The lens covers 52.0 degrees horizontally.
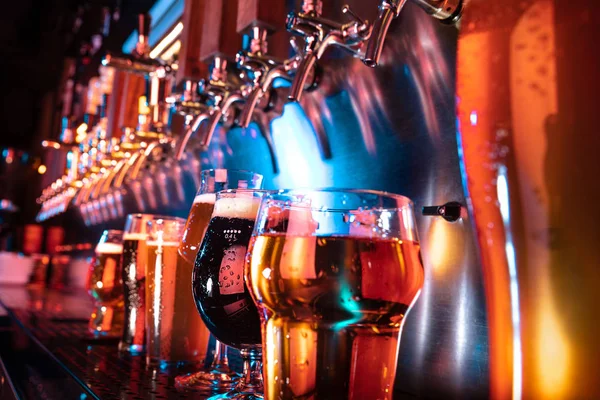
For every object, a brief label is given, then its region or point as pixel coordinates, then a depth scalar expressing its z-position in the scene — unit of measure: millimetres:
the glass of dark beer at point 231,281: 854
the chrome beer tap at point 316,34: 1084
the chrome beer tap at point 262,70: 1261
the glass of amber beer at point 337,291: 545
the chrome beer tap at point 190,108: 1572
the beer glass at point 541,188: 403
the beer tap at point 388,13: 873
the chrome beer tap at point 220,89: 1450
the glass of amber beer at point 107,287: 1523
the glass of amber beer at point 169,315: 1098
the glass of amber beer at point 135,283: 1237
